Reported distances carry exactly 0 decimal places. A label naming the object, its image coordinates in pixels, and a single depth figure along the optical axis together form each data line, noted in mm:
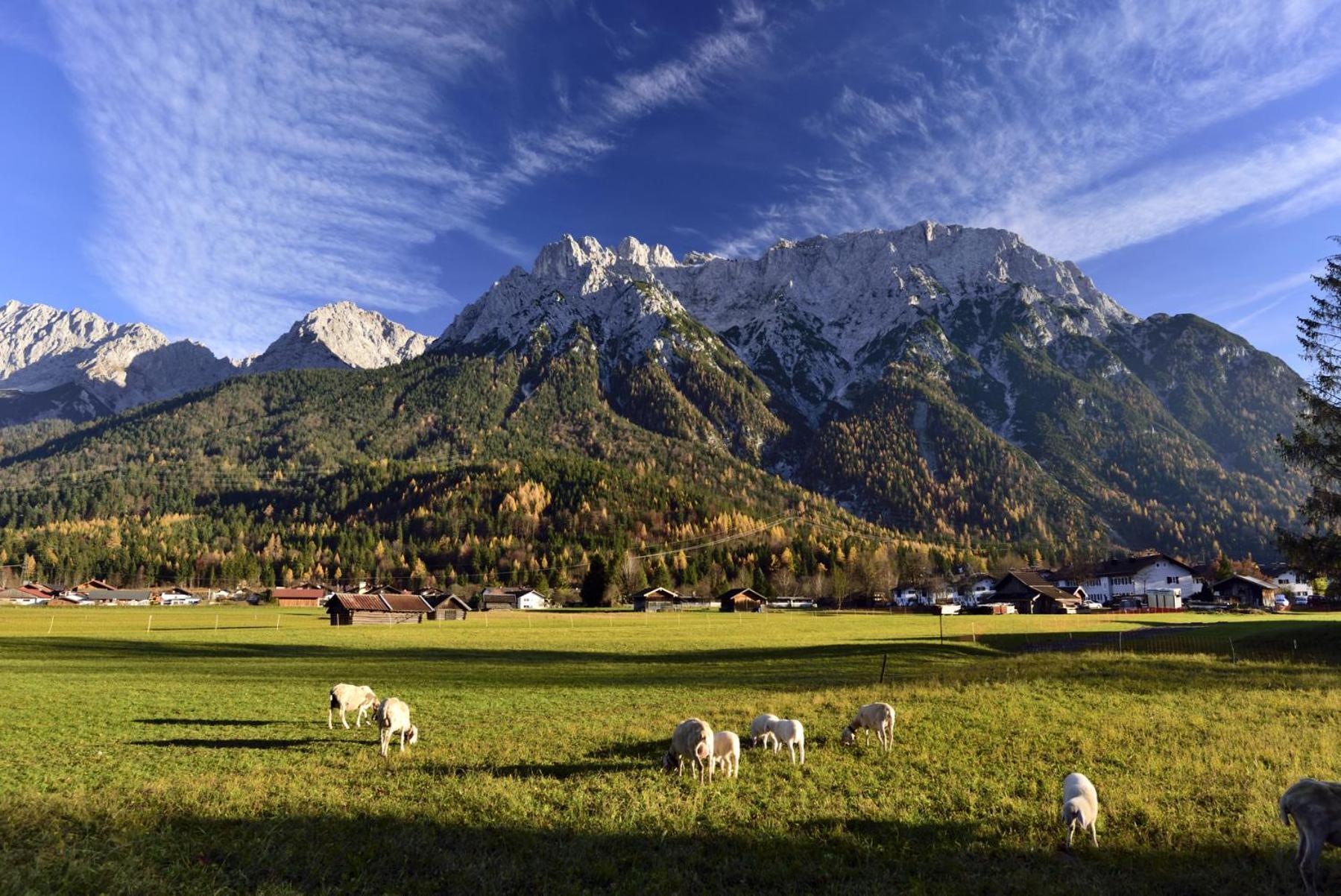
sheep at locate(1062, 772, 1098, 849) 10773
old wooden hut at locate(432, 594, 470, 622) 116062
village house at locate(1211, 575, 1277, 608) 115375
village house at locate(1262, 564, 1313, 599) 132712
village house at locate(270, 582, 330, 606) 155500
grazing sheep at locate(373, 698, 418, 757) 17742
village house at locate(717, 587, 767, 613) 144875
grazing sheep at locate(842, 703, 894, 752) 17484
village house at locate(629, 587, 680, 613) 143000
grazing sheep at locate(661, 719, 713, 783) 14844
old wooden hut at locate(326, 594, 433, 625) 97938
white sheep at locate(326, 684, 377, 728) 22344
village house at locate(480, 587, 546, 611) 144875
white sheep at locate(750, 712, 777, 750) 17500
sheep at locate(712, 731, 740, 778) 14844
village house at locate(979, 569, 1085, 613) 127375
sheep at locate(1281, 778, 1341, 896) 9352
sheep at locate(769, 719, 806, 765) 16275
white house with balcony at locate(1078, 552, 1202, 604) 137000
